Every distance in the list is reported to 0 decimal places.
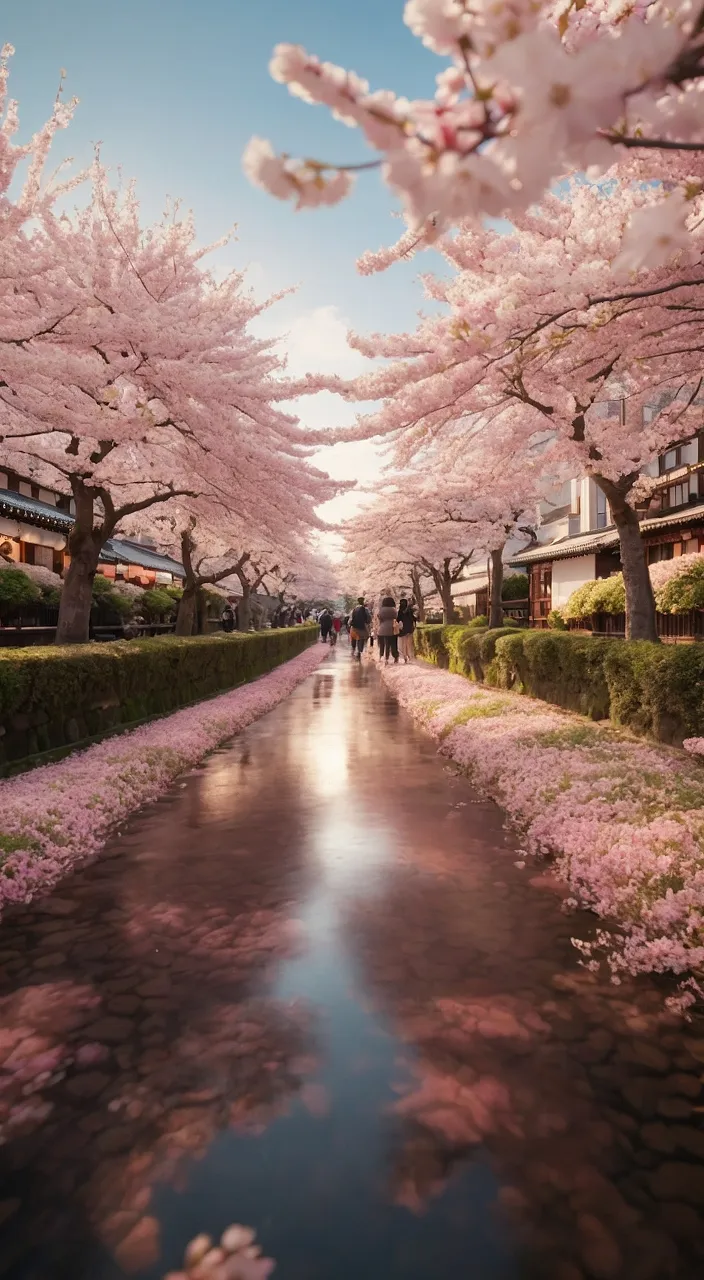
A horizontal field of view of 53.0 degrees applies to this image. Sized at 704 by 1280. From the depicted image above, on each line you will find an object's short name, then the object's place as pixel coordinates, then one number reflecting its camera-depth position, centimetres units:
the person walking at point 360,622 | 2987
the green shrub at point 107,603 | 2208
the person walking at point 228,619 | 3722
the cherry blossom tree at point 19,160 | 777
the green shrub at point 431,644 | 2541
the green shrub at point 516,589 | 3875
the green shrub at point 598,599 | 2131
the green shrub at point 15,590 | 1686
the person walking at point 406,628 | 2544
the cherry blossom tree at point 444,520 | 2317
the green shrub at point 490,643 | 1688
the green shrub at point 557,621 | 2692
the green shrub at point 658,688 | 758
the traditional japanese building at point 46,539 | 2117
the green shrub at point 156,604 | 2698
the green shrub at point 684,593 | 1698
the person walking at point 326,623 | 4989
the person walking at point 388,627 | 2597
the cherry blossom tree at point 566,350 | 629
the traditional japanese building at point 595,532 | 2042
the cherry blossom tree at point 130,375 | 959
